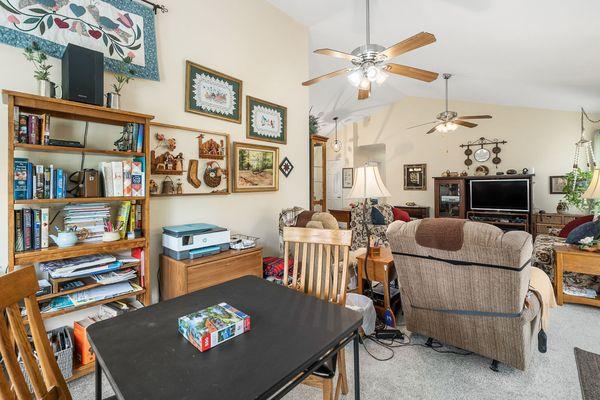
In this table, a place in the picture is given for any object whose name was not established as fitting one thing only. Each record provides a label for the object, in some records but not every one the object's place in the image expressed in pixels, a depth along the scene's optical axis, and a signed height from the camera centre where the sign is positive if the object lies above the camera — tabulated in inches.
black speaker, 71.4 +31.3
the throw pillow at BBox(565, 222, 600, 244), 122.9 -15.2
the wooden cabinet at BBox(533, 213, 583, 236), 207.9 -18.2
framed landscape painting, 124.7 +14.0
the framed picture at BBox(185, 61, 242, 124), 106.9 +41.3
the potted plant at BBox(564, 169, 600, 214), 190.9 +5.5
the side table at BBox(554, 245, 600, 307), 112.3 -27.2
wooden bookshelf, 64.2 +8.6
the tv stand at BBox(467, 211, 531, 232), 225.8 -17.6
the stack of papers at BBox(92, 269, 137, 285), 77.7 -21.0
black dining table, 31.9 -19.9
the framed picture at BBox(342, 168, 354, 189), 327.3 +23.5
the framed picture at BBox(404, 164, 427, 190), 280.4 +20.4
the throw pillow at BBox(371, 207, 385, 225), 183.0 -12.1
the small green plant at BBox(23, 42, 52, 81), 70.9 +35.1
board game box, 39.1 -17.9
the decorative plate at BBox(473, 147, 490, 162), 249.4 +36.3
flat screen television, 225.5 +2.0
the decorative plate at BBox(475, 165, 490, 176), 248.5 +22.9
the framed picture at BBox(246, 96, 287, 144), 130.0 +36.6
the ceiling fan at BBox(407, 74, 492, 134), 198.4 +52.3
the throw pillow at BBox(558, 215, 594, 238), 149.7 -14.2
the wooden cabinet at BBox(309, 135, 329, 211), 171.1 +17.8
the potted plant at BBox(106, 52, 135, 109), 80.1 +35.4
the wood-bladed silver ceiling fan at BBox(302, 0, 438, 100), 100.3 +48.1
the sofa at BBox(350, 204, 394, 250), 174.2 -17.2
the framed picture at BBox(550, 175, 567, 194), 217.2 +9.5
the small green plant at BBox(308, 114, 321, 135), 171.2 +45.8
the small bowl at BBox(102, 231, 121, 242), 78.7 -10.0
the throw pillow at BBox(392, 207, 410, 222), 203.6 -12.3
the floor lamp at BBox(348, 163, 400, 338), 104.7 +4.2
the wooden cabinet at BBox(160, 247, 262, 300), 86.7 -22.7
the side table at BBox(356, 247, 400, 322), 99.8 -26.2
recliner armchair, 66.7 -23.2
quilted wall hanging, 72.6 +47.6
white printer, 90.4 -13.3
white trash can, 92.5 -34.8
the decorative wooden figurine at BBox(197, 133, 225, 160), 111.3 +19.6
